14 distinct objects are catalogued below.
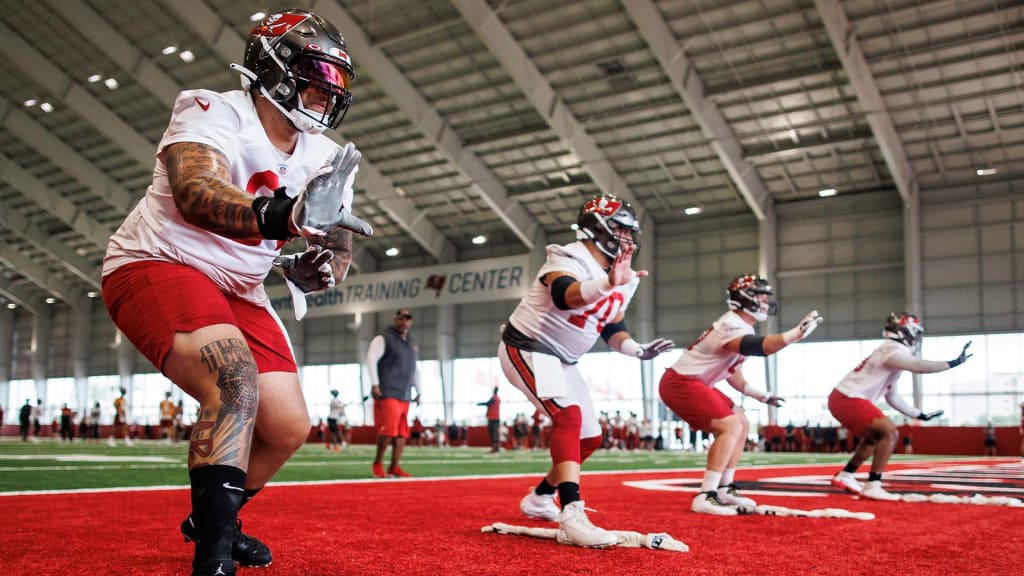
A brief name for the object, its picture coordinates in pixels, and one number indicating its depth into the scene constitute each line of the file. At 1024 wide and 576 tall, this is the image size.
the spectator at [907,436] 34.72
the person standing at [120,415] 29.03
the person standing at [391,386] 12.56
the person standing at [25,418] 34.06
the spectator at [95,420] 32.95
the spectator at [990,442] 32.94
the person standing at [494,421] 26.97
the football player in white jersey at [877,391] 9.23
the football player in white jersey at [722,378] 7.46
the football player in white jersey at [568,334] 5.63
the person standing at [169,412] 33.62
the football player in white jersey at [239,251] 2.76
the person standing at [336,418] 28.25
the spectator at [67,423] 34.88
